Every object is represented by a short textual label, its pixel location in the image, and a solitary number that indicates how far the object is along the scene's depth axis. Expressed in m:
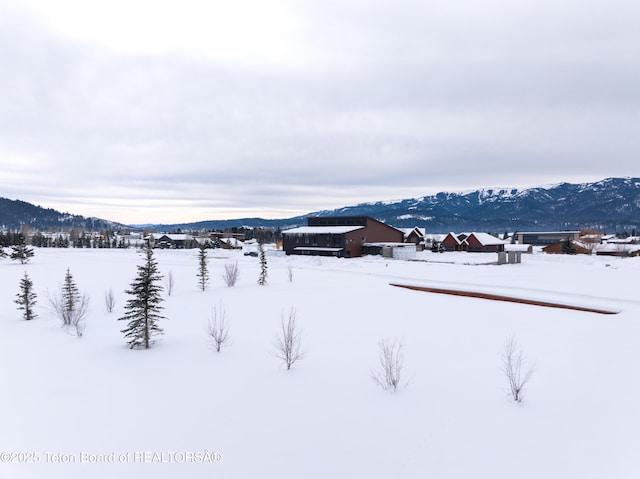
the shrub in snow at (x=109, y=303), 25.56
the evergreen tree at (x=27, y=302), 22.94
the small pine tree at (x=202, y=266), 32.81
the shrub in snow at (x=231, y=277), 33.75
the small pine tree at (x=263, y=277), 34.28
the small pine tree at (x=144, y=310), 16.62
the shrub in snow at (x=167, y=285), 31.01
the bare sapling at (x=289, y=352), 14.05
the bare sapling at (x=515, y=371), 11.48
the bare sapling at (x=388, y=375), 12.16
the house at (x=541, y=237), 125.00
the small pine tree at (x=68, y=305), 20.86
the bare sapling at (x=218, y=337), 16.08
